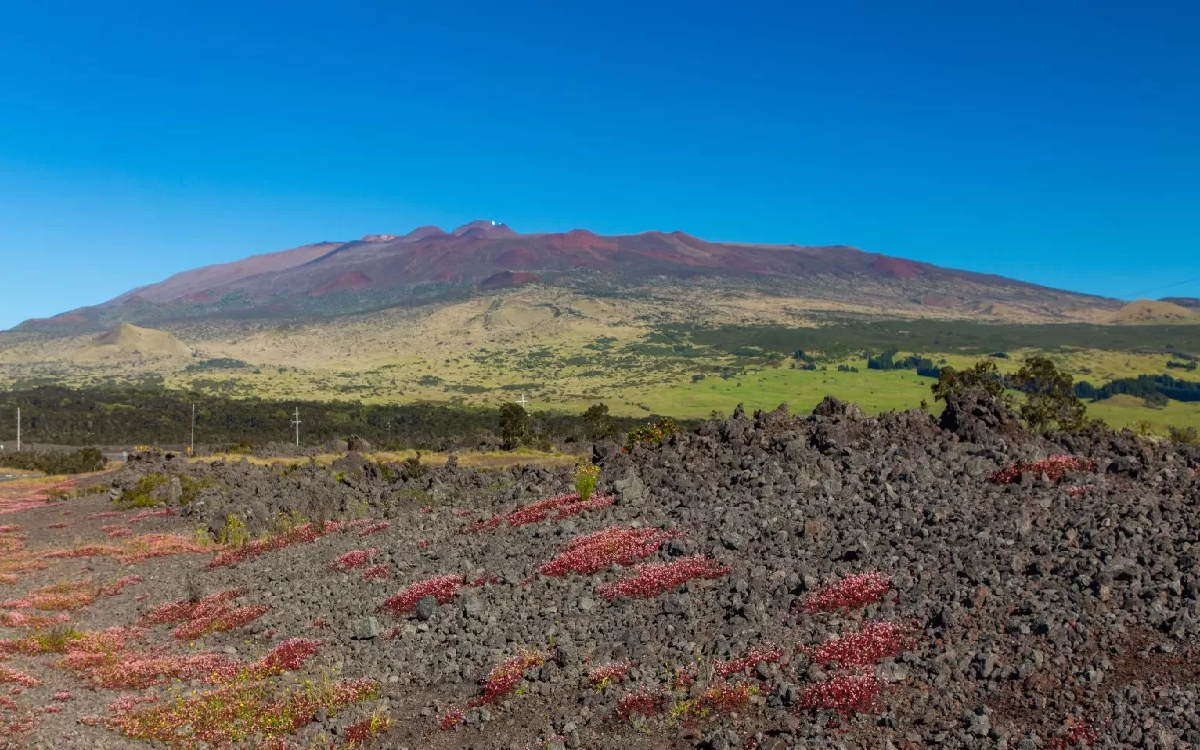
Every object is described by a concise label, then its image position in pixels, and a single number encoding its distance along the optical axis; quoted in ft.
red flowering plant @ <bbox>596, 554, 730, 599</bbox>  43.16
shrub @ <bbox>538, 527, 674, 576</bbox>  48.96
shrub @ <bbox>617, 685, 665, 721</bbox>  31.17
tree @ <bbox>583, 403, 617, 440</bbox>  206.80
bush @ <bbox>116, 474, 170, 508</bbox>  119.44
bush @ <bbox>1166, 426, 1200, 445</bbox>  136.51
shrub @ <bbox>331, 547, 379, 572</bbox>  62.64
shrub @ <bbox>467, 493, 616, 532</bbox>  63.46
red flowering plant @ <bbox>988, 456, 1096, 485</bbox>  52.65
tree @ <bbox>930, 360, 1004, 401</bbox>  152.66
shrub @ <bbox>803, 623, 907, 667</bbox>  31.65
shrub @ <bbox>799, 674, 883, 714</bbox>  28.57
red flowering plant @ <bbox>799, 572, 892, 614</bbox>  36.91
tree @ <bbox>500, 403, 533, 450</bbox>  190.29
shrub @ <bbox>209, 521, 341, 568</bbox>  76.43
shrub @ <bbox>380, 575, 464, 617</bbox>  49.42
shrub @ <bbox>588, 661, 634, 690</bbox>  33.88
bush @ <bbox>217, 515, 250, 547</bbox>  86.63
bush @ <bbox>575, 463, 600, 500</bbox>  67.51
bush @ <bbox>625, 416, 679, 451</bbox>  101.37
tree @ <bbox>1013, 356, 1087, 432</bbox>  154.77
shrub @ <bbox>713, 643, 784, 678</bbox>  32.60
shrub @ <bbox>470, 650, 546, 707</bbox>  35.17
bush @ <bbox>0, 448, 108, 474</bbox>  202.28
